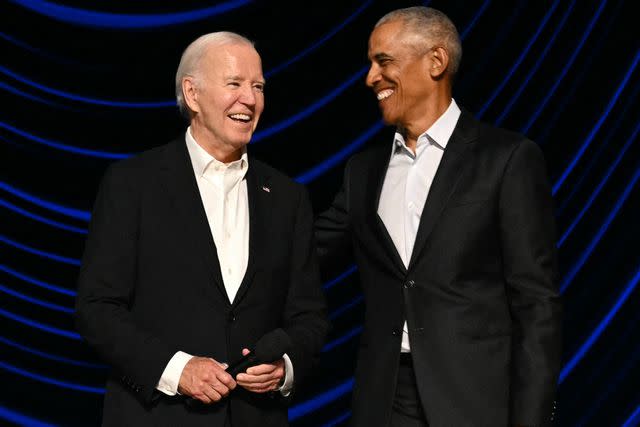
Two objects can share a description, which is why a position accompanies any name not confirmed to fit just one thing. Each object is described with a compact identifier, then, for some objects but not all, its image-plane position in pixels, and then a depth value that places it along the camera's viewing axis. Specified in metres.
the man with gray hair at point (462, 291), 4.90
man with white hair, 4.65
